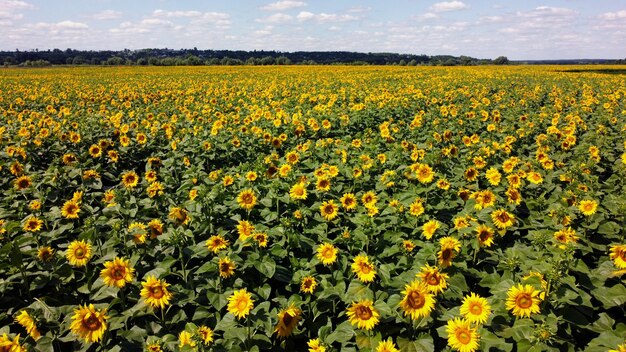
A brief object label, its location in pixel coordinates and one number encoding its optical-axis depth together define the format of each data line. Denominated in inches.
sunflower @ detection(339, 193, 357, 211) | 201.4
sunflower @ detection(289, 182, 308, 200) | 213.0
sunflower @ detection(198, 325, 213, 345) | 118.1
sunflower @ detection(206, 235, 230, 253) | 160.6
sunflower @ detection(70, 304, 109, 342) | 117.5
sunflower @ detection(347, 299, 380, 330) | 124.3
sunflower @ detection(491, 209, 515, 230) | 177.9
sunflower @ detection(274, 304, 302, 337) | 130.3
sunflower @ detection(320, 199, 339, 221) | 199.0
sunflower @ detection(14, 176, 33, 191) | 225.6
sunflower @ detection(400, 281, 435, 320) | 123.8
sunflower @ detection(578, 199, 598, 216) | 183.8
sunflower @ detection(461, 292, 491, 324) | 122.9
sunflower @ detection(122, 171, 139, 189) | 226.7
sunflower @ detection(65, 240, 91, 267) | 153.0
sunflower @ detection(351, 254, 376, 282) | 141.1
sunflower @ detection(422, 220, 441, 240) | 170.9
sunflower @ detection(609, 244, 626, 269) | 140.5
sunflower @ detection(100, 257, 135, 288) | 134.5
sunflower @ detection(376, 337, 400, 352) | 111.4
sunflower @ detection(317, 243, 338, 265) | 161.0
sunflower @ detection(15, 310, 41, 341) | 119.1
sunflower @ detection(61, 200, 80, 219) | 193.5
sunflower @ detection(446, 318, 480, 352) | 113.7
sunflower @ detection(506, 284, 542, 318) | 121.1
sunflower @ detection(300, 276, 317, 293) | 152.6
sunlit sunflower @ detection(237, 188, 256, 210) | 201.6
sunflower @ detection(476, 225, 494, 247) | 167.8
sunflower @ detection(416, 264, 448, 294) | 129.6
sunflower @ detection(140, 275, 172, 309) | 132.4
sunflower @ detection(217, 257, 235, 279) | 145.9
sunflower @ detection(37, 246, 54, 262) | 158.1
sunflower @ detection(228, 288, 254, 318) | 129.6
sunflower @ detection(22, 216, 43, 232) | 172.4
